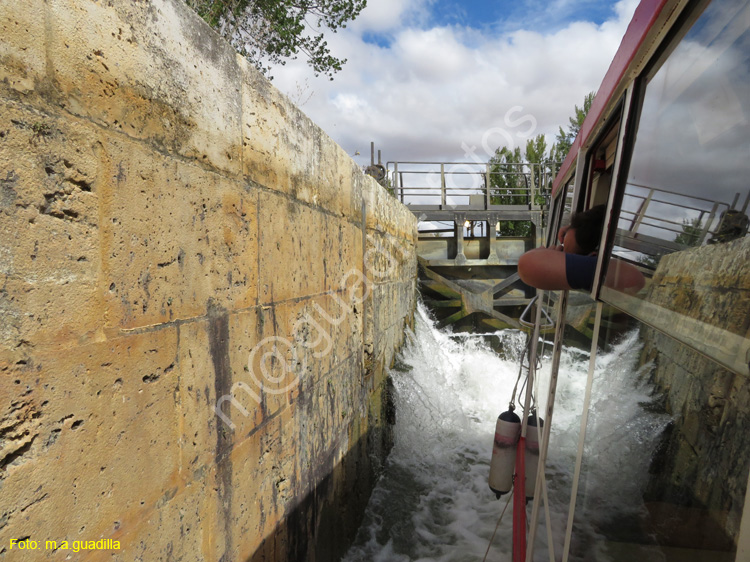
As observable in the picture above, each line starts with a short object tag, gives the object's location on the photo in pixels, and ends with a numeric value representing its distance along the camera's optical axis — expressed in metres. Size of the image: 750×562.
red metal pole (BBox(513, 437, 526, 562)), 2.54
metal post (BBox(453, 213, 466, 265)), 10.82
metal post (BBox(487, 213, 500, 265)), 10.87
